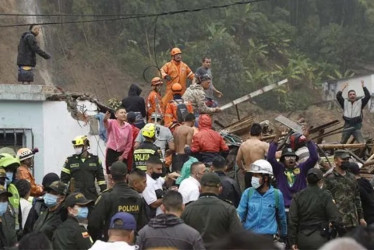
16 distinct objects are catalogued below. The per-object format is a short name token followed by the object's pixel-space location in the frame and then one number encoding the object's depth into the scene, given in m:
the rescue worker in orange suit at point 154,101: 21.72
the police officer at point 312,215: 13.75
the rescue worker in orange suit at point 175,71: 22.70
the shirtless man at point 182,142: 18.08
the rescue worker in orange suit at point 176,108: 20.31
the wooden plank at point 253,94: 24.69
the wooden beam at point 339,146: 21.33
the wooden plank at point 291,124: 16.57
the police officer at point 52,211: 12.16
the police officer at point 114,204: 12.31
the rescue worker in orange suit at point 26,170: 15.98
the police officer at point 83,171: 16.25
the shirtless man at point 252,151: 16.42
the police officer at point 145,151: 15.87
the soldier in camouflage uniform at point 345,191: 14.76
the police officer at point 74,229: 11.43
